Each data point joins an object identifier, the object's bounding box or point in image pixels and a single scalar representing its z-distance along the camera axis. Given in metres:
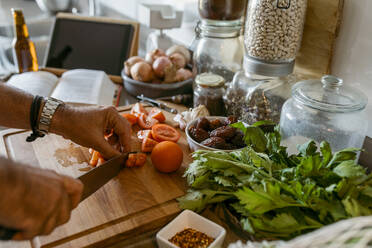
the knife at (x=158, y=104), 1.43
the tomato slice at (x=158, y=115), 1.33
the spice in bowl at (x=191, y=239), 0.80
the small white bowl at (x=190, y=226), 0.78
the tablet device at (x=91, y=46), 1.87
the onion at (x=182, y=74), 1.61
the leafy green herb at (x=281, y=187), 0.73
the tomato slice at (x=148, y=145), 1.16
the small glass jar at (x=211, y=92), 1.33
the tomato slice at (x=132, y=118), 1.31
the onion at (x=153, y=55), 1.66
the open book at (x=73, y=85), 1.53
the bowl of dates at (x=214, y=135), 1.05
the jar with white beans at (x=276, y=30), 1.09
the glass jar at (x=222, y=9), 1.29
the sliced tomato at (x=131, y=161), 1.07
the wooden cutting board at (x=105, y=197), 0.84
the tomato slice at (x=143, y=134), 1.21
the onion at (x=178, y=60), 1.66
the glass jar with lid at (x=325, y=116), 0.95
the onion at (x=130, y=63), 1.64
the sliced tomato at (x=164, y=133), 1.20
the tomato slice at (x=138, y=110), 1.36
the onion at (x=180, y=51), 1.73
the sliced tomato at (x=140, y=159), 1.08
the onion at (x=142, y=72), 1.56
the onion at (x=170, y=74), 1.57
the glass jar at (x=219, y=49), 1.39
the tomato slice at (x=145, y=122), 1.30
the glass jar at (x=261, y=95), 1.20
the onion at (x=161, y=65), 1.58
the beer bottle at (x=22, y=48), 1.72
